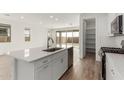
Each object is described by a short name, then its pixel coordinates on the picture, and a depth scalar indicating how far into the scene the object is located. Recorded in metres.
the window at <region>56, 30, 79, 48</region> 8.47
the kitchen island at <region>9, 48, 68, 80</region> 1.40
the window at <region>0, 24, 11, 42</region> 5.33
